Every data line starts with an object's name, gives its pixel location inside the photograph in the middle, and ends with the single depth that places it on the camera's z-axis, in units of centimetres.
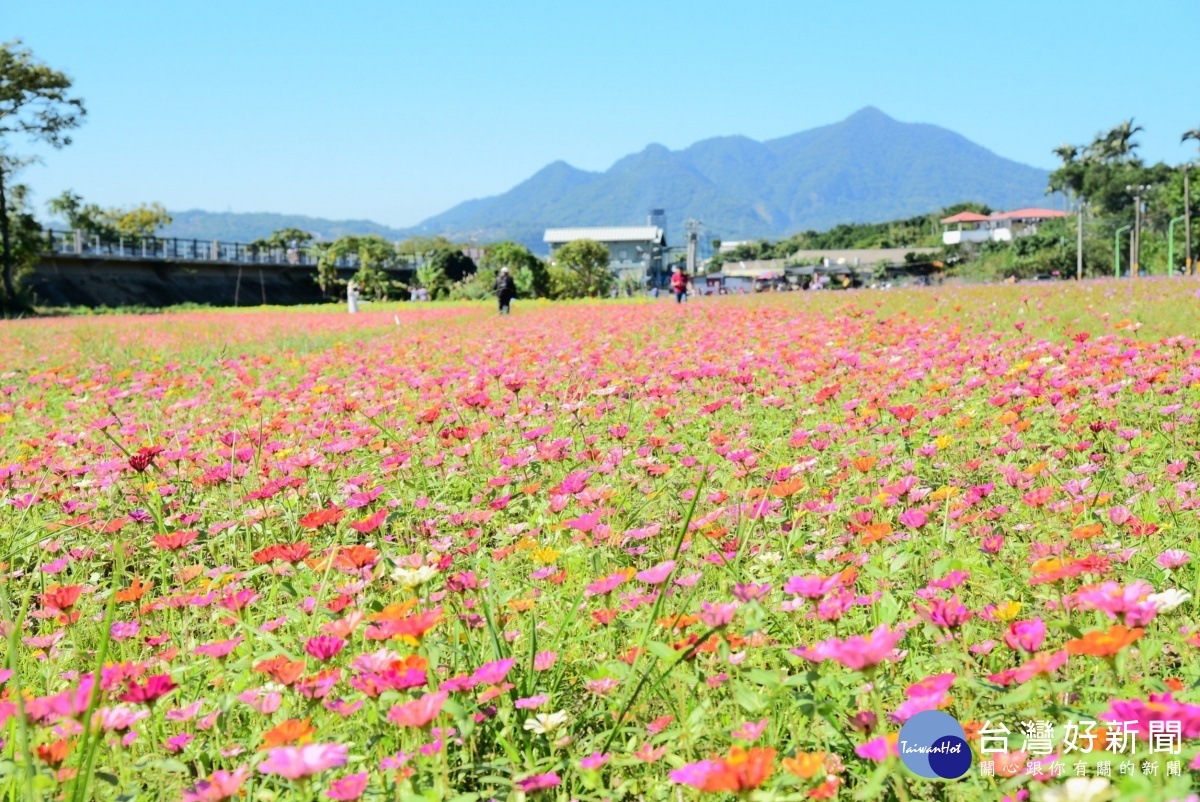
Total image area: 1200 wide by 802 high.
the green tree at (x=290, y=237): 10581
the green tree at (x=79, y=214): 6419
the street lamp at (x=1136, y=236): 4528
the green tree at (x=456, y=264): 6164
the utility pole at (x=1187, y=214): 4504
